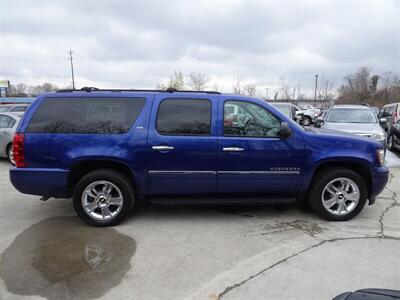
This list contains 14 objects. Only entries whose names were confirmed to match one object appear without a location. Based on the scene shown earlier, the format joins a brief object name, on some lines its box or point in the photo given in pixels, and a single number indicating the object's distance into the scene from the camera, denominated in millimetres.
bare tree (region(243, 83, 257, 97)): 50197
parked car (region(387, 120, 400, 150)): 11271
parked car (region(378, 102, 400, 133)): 14742
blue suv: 4500
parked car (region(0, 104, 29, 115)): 18875
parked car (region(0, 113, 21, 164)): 9414
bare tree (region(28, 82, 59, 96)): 94625
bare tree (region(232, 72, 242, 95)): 46262
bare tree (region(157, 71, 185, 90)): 33406
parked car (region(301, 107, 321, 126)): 30209
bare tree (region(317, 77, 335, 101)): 79069
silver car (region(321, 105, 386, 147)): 9188
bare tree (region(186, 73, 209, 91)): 39738
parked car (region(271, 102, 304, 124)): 14111
